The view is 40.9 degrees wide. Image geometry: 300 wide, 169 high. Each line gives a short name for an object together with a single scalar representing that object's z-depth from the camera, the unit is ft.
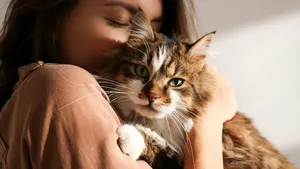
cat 3.60
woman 2.83
